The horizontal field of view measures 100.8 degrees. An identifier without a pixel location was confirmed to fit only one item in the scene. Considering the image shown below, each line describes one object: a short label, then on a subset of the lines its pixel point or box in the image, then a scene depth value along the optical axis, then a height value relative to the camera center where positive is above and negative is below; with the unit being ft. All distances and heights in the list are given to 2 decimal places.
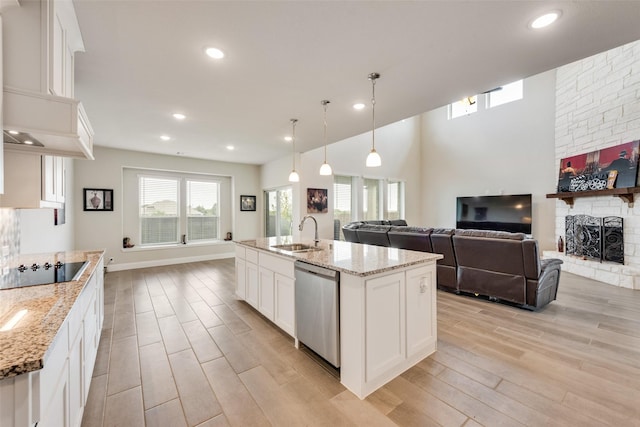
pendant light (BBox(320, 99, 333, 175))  10.80 +2.07
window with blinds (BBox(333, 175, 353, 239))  22.38 +1.41
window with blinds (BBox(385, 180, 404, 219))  26.78 +1.50
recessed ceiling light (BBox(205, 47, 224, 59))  7.20 +4.52
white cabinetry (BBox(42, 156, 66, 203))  5.47 +0.88
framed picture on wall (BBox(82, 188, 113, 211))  17.57 +1.15
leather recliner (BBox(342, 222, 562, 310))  10.52 -2.18
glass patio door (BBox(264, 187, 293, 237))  22.09 +0.25
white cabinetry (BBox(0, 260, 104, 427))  2.75 -2.18
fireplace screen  15.12 -1.51
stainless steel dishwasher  6.70 -2.60
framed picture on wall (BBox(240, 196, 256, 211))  24.16 +1.12
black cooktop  5.46 -1.33
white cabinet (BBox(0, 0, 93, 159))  4.33 +2.28
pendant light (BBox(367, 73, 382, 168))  8.68 +2.24
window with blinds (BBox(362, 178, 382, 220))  24.45 +1.44
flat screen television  21.30 +0.07
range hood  4.26 +1.62
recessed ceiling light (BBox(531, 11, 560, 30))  5.94 +4.47
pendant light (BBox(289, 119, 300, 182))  13.24 +4.66
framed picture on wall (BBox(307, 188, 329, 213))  20.16 +1.12
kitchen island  6.19 -2.44
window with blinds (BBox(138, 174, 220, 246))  20.38 +0.54
